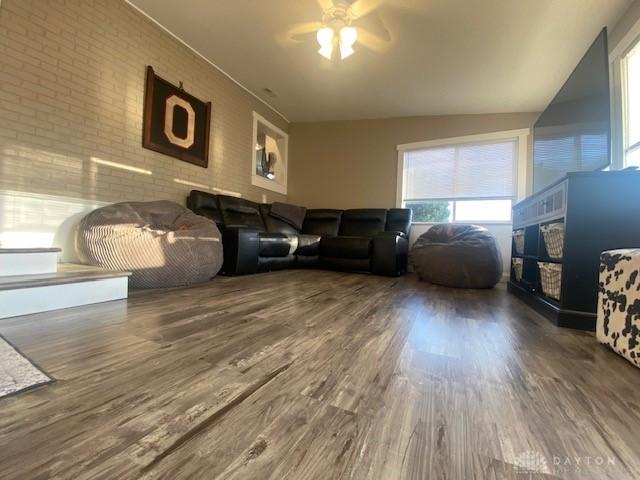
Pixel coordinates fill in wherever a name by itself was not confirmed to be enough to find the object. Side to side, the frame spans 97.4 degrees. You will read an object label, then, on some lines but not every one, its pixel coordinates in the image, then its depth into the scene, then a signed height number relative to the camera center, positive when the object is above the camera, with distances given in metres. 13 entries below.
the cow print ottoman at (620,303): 1.05 -0.20
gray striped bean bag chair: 1.95 -0.05
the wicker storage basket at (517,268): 2.52 -0.16
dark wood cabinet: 1.45 +0.13
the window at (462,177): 3.78 +1.02
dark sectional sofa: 2.93 +0.06
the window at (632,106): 2.03 +1.11
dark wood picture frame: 2.75 +1.25
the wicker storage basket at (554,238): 1.65 +0.09
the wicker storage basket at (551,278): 1.64 -0.16
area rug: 0.73 -0.39
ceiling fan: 2.29 +1.95
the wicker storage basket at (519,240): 2.53 +0.10
